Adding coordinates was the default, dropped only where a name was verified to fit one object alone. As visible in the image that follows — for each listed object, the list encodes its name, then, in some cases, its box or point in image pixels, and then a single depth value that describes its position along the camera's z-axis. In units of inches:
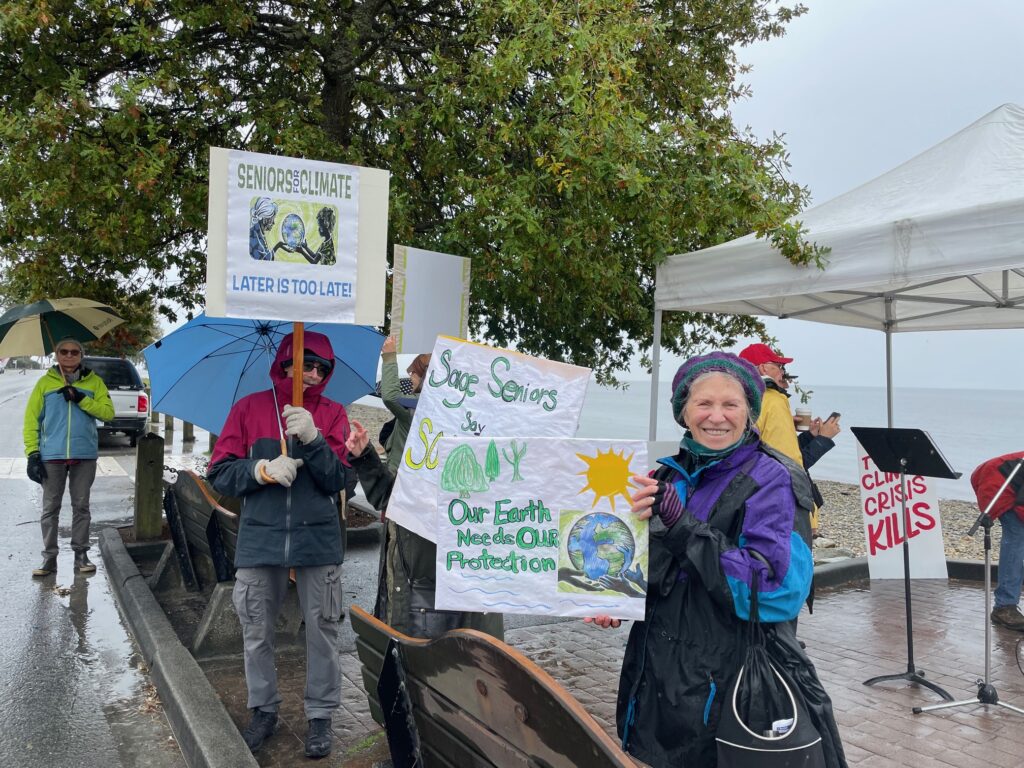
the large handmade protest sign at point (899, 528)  229.5
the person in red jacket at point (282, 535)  150.3
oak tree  259.1
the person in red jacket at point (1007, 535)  235.2
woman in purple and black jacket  84.5
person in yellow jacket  201.5
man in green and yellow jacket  290.4
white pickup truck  759.7
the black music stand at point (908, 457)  185.9
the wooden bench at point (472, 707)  64.3
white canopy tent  203.9
